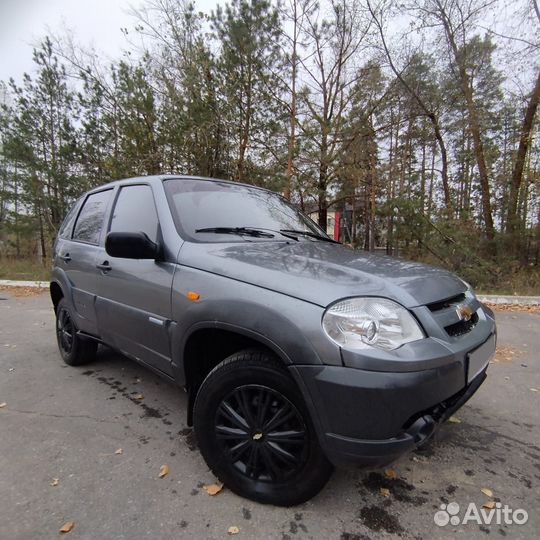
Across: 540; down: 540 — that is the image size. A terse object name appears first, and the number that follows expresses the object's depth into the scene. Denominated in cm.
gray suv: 164
